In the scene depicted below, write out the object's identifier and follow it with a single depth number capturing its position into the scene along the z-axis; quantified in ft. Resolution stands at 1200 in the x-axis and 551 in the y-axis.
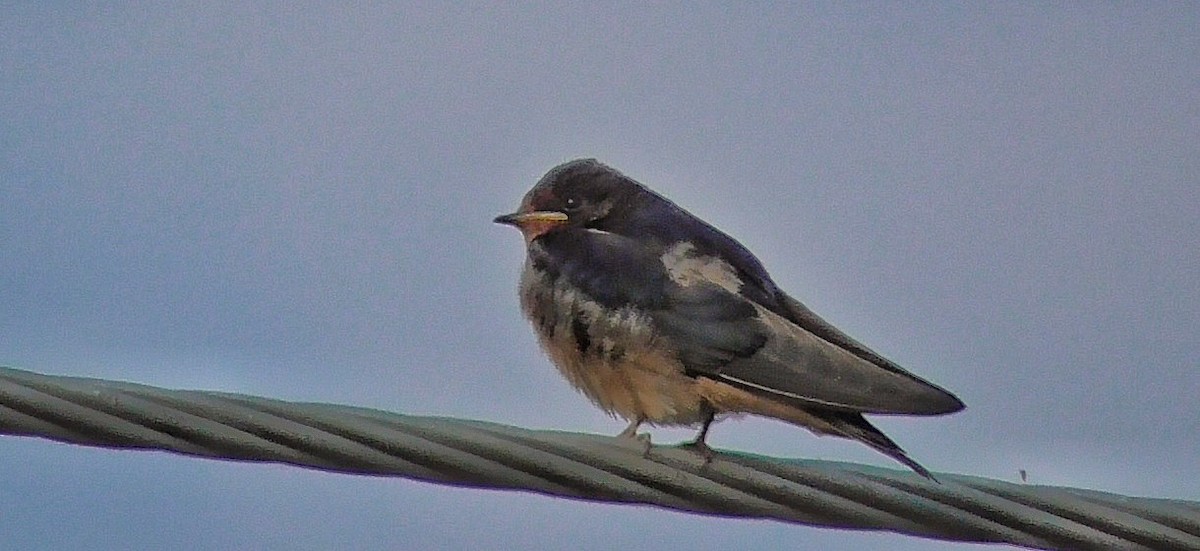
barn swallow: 15.05
